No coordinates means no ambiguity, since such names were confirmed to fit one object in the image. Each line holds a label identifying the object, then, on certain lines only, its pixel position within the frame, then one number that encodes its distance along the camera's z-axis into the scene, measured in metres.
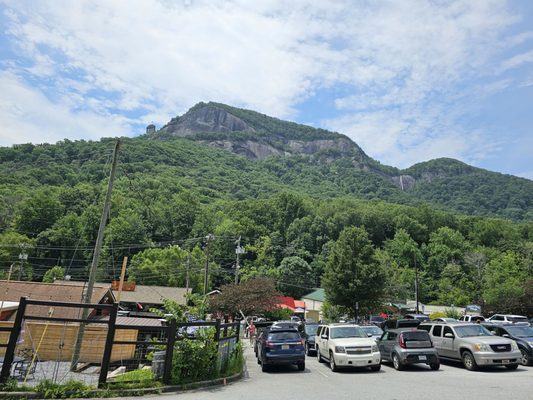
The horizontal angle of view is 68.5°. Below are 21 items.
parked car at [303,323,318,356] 21.66
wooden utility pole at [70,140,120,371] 15.26
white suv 14.27
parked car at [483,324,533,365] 15.25
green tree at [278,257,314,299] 80.44
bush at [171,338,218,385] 11.32
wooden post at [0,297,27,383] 9.19
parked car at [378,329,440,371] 14.54
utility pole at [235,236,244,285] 47.02
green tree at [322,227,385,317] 43.28
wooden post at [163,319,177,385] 10.75
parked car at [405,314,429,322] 37.75
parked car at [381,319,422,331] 22.09
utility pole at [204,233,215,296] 41.78
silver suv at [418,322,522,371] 13.62
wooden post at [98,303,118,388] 9.95
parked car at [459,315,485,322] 33.18
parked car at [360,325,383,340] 20.33
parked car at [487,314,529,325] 32.25
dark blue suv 15.00
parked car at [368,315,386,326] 35.53
